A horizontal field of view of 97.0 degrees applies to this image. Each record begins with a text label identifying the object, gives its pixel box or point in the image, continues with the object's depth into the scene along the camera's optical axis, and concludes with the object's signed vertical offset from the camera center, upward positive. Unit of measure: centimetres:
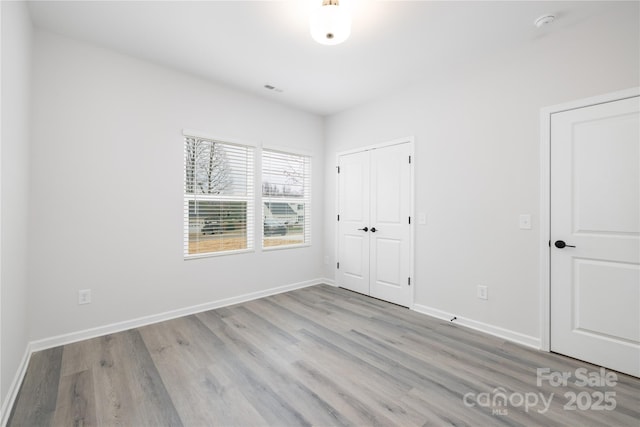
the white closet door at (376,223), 363 -15
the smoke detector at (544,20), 228 +158
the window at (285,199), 411 +20
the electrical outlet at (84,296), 267 -82
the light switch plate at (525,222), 263 -8
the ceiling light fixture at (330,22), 197 +135
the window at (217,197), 336 +18
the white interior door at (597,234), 215 -16
